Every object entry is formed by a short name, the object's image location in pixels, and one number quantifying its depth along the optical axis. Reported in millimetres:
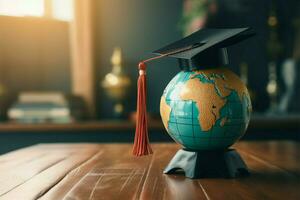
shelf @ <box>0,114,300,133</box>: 2236
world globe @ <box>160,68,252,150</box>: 812
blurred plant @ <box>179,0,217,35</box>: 2543
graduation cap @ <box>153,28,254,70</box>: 830
